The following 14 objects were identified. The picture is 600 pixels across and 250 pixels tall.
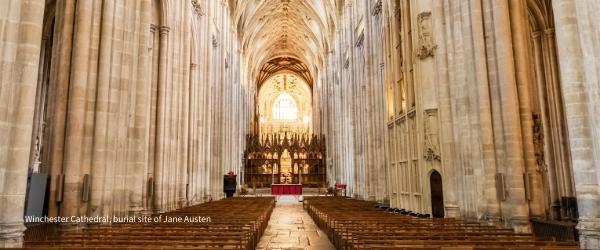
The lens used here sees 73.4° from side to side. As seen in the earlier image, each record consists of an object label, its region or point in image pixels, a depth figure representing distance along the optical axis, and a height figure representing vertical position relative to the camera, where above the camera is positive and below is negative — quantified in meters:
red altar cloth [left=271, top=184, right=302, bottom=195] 33.44 -0.65
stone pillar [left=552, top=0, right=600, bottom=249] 6.53 +1.38
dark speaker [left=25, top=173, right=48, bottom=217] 9.30 -0.24
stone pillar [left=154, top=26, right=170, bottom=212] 15.60 +2.35
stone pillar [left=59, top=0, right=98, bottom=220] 9.80 +1.73
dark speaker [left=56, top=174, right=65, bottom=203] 9.69 -0.04
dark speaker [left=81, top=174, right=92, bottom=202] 9.87 -0.10
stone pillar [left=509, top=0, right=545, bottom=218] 10.13 +2.04
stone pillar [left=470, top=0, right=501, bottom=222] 10.61 +1.67
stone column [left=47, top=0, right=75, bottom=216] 9.91 +2.43
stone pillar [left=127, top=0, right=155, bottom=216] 12.21 +2.01
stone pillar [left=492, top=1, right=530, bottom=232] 10.01 +1.39
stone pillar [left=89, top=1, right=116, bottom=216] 10.18 +1.67
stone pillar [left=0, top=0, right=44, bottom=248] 6.96 +1.47
